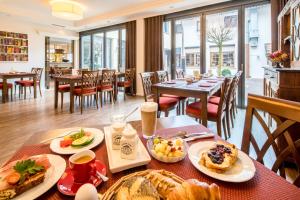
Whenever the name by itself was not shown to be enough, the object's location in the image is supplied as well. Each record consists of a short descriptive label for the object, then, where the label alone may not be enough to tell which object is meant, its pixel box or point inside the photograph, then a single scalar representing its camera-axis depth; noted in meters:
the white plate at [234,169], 0.64
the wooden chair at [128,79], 6.00
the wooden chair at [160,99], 3.11
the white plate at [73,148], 0.84
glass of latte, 0.96
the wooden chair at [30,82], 6.05
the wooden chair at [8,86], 5.52
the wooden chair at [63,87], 4.79
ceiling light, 4.70
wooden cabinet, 1.87
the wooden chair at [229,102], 2.84
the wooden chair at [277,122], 0.80
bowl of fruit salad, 0.76
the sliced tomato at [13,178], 0.56
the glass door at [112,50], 7.80
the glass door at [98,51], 8.42
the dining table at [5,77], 5.28
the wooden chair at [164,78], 3.88
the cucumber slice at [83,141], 0.88
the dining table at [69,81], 4.33
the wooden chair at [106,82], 5.08
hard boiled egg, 0.42
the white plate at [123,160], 0.68
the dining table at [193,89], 2.50
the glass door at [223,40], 5.01
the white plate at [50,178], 0.56
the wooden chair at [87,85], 4.39
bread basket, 0.49
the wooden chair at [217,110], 2.47
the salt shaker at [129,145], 0.71
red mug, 0.60
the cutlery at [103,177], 0.63
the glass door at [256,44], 4.68
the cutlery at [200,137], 0.96
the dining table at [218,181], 0.58
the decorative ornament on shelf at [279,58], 3.20
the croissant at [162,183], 0.51
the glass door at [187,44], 5.73
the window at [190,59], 5.86
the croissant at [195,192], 0.43
